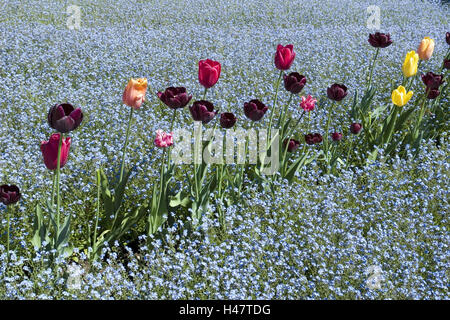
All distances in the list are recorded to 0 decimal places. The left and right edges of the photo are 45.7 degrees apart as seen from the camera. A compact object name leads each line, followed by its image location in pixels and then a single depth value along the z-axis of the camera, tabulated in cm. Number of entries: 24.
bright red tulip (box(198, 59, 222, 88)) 302
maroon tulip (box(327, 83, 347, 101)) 367
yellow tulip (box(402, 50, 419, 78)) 418
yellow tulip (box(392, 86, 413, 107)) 393
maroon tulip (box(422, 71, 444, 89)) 414
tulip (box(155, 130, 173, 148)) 289
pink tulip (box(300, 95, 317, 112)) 386
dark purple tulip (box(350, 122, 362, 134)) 383
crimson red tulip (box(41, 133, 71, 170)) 260
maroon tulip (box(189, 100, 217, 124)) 294
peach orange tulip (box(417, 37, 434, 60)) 447
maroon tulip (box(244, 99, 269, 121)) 317
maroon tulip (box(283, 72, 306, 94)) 341
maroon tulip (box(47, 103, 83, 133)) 245
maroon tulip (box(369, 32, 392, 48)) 438
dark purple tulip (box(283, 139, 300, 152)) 365
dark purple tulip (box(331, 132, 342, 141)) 376
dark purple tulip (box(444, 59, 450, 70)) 449
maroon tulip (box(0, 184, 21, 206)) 257
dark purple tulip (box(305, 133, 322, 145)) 366
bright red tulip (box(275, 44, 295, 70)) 335
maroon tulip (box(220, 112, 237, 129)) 308
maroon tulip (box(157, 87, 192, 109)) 289
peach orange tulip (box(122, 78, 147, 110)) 280
